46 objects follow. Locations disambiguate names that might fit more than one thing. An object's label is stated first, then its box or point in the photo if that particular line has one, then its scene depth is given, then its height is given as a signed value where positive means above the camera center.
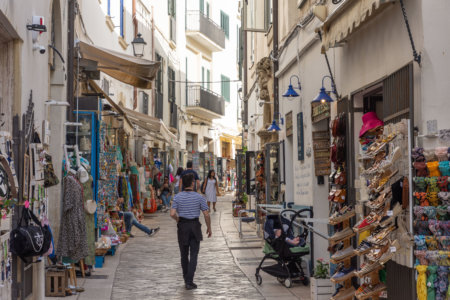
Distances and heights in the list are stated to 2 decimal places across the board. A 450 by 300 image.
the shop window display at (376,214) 6.55 -0.32
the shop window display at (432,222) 5.89 -0.33
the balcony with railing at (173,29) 33.81 +6.87
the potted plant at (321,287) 9.16 -1.27
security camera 8.50 +1.52
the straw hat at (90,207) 10.80 -0.35
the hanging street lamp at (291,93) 11.84 +1.37
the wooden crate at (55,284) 9.66 -1.29
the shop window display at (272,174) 16.17 +0.16
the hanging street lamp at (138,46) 19.59 +3.51
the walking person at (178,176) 24.75 +0.18
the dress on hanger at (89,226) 10.98 -0.63
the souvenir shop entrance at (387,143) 6.53 +0.39
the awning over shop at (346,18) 6.94 +1.62
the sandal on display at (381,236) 6.73 -0.49
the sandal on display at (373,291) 7.48 -1.09
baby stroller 10.45 -0.98
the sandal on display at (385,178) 6.73 +0.02
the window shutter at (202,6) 39.19 +9.08
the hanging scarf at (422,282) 5.98 -0.80
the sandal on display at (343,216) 8.54 -0.39
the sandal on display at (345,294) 8.47 -1.26
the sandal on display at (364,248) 7.18 -0.64
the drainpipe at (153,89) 28.52 +3.61
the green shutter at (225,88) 44.30 +5.53
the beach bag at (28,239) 7.22 -0.54
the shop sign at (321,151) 10.86 +0.43
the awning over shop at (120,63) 13.31 +2.14
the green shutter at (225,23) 43.62 +9.28
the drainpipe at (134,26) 24.47 +5.11
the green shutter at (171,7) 32.75 +7.64
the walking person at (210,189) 25.61 -0.25
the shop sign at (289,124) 13.91 +1.05
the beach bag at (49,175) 9.27 +0.09
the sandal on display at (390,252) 6.55 -0.62
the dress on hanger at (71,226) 10.44 -0.60
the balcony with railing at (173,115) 33.94 +3.00
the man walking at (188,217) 10.80 -0.50
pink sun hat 7.92 +0.61
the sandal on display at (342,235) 8.54 -0.61
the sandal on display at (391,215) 6.53 -0.29
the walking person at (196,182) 21.61 -0.01
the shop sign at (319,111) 10.33 +0.98
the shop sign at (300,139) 12.30 +0.69
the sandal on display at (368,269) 7.19 -0.84
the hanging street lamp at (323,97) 9.52 +1.05
